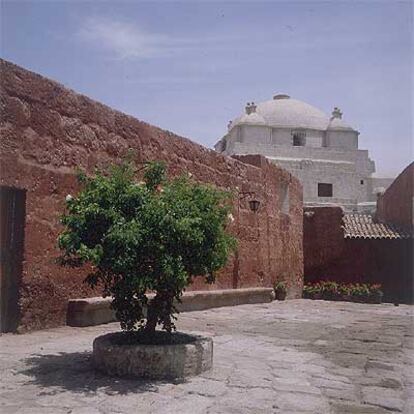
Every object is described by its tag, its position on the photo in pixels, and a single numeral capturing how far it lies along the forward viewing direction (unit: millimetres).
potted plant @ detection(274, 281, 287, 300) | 13734
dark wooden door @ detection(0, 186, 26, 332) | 5855
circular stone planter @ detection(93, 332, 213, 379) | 4348
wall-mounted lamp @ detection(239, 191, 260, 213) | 11891
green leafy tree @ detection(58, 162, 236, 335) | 4375
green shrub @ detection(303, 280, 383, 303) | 16234
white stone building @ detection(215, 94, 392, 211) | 32844
